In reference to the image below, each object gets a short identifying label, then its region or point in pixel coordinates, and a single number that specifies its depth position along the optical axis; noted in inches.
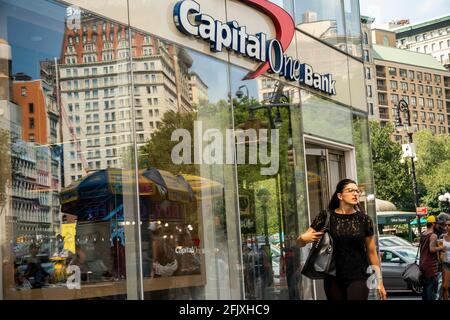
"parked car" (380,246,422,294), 845.2
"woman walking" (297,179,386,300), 261.0
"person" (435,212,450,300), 484.4
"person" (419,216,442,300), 486.6
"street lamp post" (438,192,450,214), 1750.0
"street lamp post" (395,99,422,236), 1451.3
